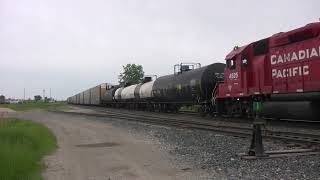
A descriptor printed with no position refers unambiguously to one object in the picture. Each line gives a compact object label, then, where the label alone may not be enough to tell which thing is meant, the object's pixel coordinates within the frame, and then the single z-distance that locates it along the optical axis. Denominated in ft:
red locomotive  37.11
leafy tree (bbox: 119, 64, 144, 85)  268.57
